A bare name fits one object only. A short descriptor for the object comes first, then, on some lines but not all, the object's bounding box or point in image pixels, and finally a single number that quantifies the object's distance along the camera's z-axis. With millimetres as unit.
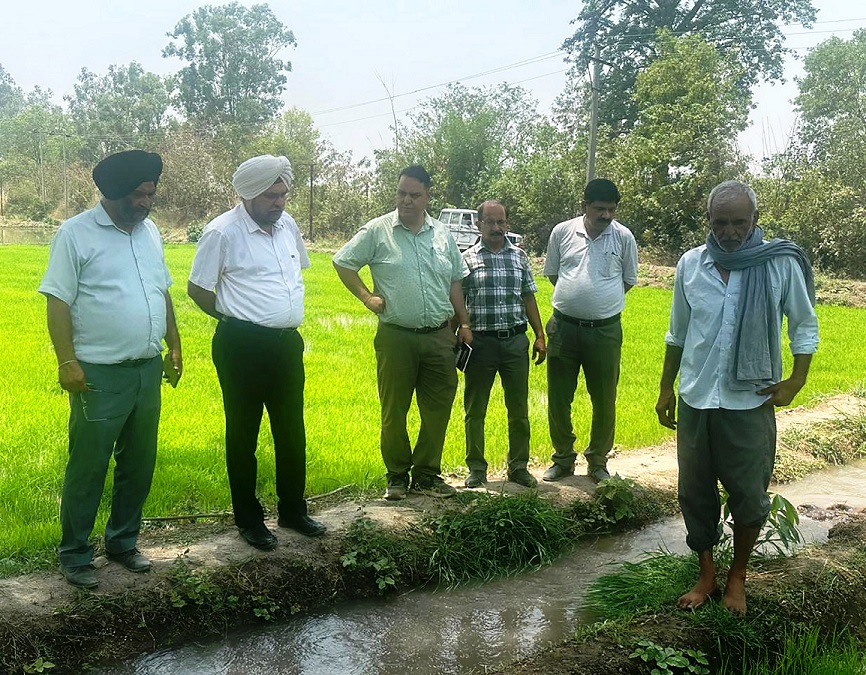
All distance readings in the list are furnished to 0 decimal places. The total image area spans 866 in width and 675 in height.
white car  23453
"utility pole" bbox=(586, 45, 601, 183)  21359
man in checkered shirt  4992
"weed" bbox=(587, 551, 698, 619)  3725
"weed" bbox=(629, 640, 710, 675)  3070
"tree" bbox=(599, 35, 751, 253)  23016
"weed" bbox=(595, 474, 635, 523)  5055
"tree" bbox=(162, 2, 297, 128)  48312
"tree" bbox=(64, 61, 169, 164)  49312
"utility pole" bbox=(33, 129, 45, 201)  42594
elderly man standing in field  3252
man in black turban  3463
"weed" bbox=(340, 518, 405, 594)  4121
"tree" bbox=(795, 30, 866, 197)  20922
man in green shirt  4633
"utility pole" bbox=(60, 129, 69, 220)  36438
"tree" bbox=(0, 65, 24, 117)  82025
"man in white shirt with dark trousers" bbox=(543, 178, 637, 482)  5141
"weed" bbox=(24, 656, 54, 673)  3207
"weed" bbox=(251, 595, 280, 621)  3789
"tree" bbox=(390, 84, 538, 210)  33647
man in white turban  3934
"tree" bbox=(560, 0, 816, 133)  34156
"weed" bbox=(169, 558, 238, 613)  3680
